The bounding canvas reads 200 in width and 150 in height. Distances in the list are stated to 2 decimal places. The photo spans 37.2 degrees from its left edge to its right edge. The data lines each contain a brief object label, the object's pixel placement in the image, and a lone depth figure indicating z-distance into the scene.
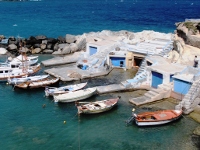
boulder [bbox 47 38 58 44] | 66.11
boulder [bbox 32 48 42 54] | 63.64
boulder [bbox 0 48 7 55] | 62.29
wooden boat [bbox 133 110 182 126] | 32.31
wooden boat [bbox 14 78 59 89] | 43.50
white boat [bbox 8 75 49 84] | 44.79
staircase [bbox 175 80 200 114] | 35.03
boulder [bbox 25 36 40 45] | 65.56
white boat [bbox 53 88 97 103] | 38.41
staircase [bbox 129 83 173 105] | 37.84
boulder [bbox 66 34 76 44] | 66.56
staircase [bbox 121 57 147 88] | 42.60
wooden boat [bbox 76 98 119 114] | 35.12
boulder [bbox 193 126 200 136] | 30.80
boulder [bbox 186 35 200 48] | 45.88
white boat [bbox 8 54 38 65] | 50.89
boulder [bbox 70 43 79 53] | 62.31
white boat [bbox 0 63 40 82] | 47.22
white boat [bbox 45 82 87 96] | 40.41
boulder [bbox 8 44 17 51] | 63.62
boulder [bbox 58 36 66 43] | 67.19
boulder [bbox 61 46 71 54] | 61.69
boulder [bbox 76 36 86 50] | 62.97
